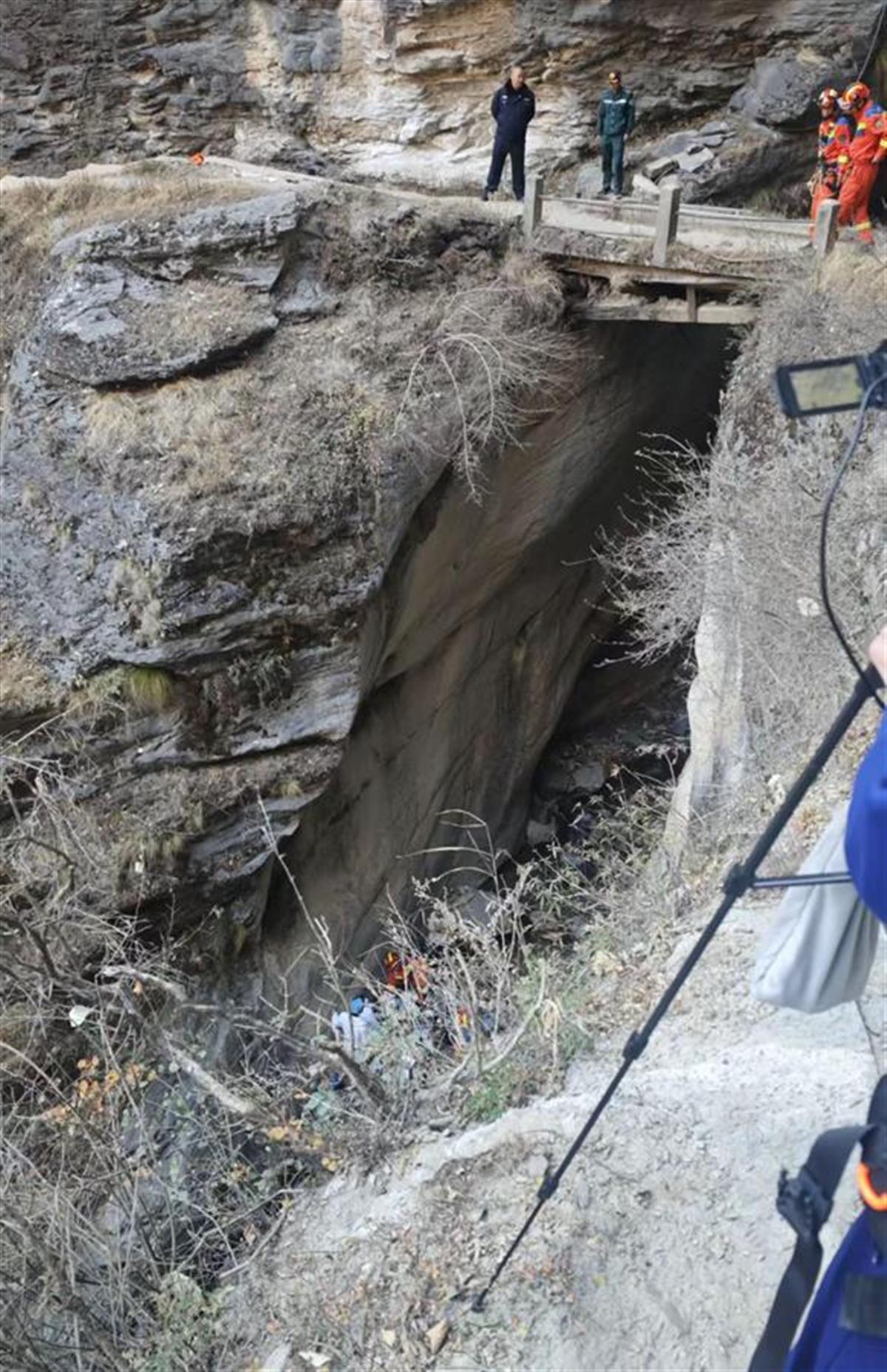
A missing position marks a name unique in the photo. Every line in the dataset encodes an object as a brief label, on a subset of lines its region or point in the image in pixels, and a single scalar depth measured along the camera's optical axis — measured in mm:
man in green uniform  10047
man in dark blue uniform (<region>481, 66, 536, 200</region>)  9891
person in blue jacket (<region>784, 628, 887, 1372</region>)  1723
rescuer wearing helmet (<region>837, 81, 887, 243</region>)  8445
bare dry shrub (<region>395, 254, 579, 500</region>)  9336
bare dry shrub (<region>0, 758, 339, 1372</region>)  4398
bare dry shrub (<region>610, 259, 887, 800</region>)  6934
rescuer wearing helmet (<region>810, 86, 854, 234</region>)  8664
